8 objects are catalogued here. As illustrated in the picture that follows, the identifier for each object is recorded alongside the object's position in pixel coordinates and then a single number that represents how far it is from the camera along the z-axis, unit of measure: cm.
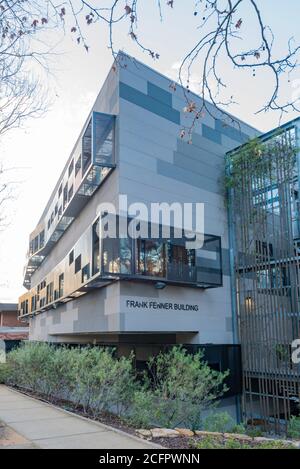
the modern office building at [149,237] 1253
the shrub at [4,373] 1359
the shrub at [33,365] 1052
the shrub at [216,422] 708
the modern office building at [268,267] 1339
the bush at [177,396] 751
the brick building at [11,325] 3700
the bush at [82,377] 807
